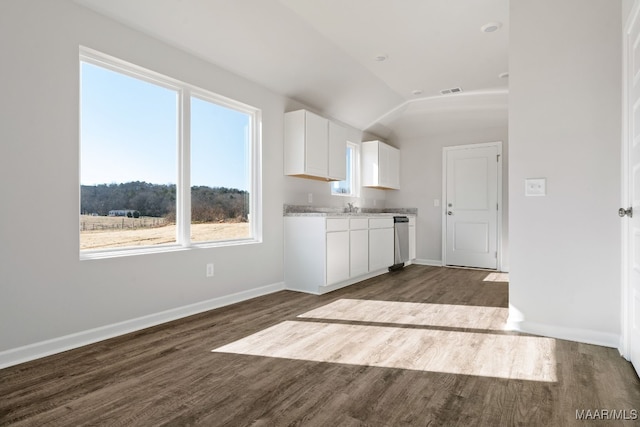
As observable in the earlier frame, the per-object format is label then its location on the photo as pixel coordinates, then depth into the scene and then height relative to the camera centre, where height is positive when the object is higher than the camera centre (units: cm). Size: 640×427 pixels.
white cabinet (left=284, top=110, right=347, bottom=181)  434 +83
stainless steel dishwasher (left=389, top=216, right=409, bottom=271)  576 -48
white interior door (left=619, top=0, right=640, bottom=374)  209 +11
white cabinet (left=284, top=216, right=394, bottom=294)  412 -48
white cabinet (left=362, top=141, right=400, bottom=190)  610 +81
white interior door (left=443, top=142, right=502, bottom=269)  586 +12
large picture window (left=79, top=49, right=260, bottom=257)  272 +44
